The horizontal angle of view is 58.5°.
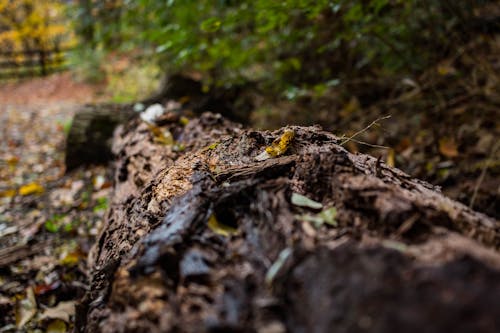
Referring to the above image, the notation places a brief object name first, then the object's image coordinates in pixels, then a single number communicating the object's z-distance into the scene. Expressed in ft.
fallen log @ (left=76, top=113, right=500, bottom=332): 0.96
